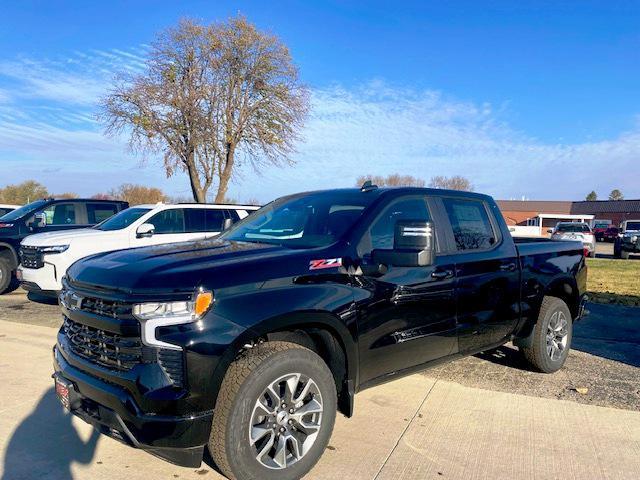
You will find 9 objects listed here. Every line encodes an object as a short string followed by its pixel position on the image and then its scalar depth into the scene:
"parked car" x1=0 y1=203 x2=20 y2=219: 13.78
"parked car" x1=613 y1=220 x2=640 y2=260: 21.76
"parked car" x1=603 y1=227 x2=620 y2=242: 42.11
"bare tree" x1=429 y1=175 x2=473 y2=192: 54.33
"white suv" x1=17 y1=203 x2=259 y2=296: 8.38
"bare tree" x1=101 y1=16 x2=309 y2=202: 20.45
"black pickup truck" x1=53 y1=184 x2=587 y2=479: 2.73
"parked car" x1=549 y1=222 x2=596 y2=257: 22.45
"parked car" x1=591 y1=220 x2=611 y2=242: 44.40
